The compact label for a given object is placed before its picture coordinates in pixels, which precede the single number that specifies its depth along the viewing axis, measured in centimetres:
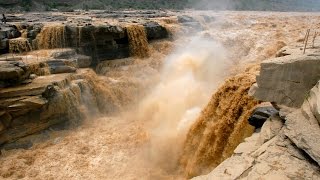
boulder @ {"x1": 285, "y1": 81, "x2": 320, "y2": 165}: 430
